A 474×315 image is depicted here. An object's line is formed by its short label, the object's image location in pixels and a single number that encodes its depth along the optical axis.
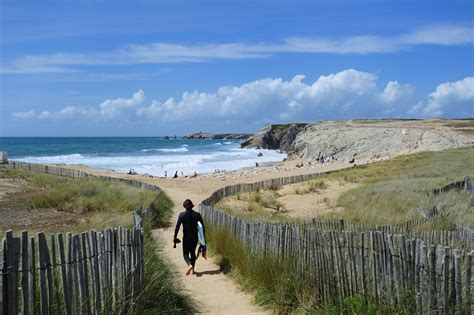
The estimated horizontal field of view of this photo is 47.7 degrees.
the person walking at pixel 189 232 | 11.10
